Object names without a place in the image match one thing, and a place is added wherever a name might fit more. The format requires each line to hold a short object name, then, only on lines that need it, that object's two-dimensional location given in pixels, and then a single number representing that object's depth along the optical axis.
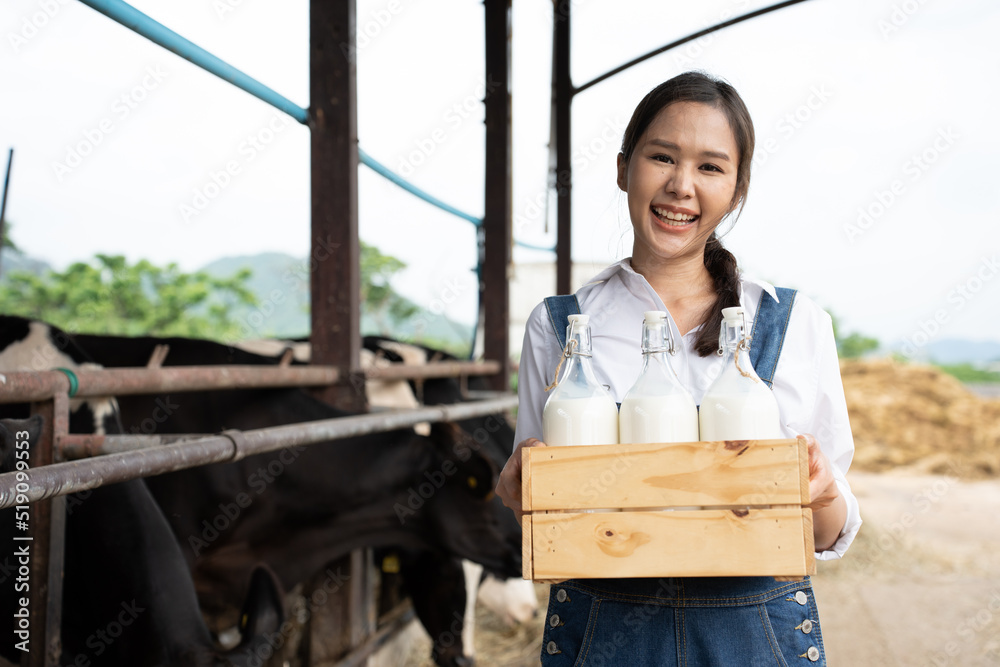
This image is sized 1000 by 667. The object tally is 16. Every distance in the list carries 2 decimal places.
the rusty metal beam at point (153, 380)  1.50
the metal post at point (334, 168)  2.75
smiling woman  1.03
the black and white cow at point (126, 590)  1.62
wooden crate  0.90
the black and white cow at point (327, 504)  3.08
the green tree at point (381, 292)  22.34
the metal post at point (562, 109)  4.98
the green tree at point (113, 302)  18.53
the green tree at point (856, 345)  27.48
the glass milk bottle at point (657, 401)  0.96
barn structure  1.52
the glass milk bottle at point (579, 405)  0.97
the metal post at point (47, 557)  1.57
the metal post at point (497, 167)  4.57
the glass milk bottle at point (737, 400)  0.93
